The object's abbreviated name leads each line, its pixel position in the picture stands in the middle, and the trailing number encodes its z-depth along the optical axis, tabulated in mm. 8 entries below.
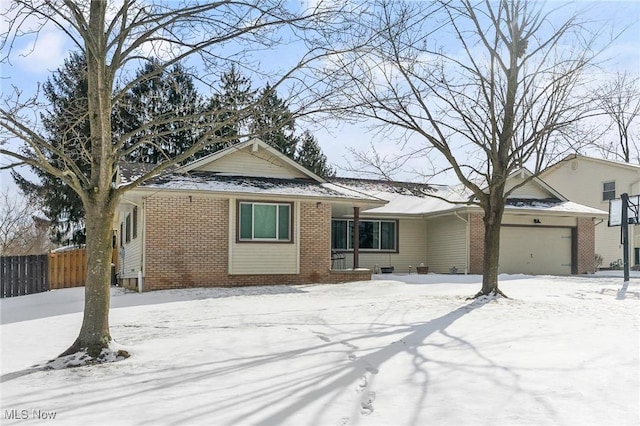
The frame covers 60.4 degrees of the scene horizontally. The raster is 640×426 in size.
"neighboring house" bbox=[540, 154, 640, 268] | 28359
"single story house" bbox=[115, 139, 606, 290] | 15719
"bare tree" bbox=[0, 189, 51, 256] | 36188
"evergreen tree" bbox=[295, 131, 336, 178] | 36594
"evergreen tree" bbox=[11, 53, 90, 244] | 28922
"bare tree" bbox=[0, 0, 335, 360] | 7137
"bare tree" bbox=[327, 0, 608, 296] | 12078
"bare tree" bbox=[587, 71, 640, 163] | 12180
